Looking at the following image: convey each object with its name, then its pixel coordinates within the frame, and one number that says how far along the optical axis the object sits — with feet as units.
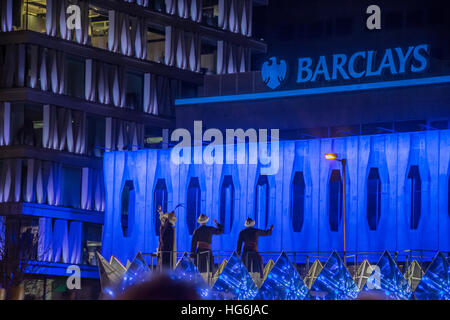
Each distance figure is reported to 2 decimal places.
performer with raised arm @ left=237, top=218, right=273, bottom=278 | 148.87
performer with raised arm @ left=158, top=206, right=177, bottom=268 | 153.58
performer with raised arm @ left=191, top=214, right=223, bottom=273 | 152.66
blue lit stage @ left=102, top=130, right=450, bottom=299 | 170.09
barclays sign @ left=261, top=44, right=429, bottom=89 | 197.26
